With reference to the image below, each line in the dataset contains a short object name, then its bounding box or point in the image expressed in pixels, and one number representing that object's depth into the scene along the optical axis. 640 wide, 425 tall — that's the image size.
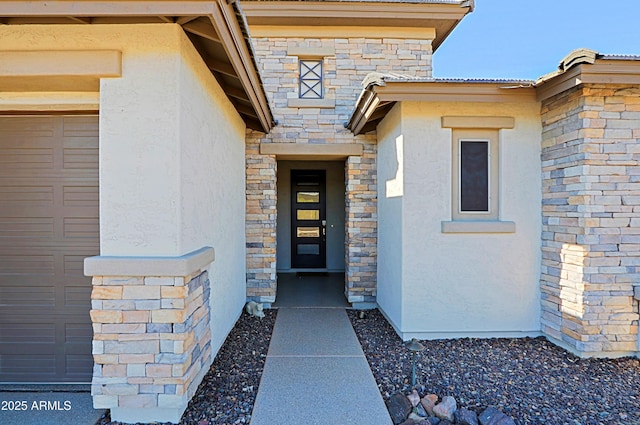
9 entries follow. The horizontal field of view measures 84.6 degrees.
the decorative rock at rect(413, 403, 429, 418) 3.28
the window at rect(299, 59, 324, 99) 7.02
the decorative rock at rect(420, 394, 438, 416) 3.31
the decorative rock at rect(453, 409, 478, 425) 3.11
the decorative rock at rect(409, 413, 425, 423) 3.19
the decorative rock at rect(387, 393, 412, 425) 3.23
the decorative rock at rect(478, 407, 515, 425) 3.07
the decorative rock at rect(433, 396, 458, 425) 3.23
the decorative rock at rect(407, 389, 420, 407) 3.38
